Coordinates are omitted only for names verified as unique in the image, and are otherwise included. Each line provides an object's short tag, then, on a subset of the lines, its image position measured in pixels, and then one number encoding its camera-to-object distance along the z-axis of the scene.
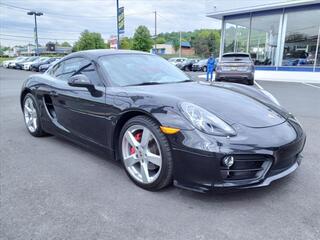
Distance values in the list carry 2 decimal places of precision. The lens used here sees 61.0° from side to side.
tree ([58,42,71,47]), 134.38
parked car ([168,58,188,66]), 32.12
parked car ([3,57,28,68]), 32.97
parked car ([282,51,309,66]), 17.28
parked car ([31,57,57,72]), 27.45
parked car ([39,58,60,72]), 25.62
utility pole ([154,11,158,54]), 51.28
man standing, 14.79
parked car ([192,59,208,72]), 27.28
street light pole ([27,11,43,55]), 41.31
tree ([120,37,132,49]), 70.59
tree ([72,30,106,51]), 66.12
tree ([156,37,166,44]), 106.07
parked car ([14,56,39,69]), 30.28
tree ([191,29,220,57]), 78.19
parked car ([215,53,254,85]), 11.70
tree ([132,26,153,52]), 53.59
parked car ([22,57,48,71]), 28.47
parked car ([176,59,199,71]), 28.55
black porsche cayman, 2.21
